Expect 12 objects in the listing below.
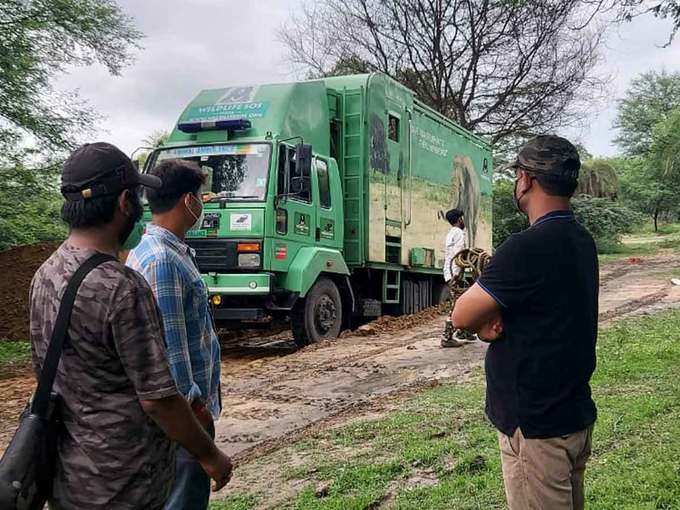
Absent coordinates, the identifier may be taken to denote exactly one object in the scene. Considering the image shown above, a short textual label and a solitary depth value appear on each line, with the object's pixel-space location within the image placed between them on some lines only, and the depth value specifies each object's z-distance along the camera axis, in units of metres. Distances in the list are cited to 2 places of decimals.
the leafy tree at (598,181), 31.73
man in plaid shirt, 2.71
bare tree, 26.28
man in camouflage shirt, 1.96
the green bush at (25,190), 12.79
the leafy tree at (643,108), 48.03
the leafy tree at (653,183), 29.62
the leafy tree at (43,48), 11.88
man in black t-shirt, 2.34
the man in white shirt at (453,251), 10.24
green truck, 9.49
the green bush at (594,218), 28.38
